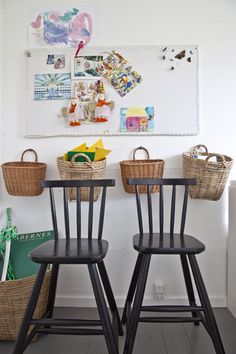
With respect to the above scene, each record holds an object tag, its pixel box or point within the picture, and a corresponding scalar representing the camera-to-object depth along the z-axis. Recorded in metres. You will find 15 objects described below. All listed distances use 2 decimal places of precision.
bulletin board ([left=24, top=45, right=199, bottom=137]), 2.29
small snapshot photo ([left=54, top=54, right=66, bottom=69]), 2.31
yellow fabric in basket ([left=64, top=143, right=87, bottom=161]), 2.14
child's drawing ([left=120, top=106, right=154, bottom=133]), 2.30
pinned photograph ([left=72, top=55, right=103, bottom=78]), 2.30
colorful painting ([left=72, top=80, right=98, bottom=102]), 2.31
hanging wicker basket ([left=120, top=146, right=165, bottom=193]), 2.10
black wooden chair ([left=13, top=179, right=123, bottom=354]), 1.53
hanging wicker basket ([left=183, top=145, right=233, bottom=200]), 2.04
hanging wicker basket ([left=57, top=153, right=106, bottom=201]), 2.04
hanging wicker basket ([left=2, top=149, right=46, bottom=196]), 2.13
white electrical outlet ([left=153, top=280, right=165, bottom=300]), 2.27
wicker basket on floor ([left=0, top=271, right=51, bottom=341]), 1.83
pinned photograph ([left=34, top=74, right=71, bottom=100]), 2.32
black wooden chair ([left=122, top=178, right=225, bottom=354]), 1.62
